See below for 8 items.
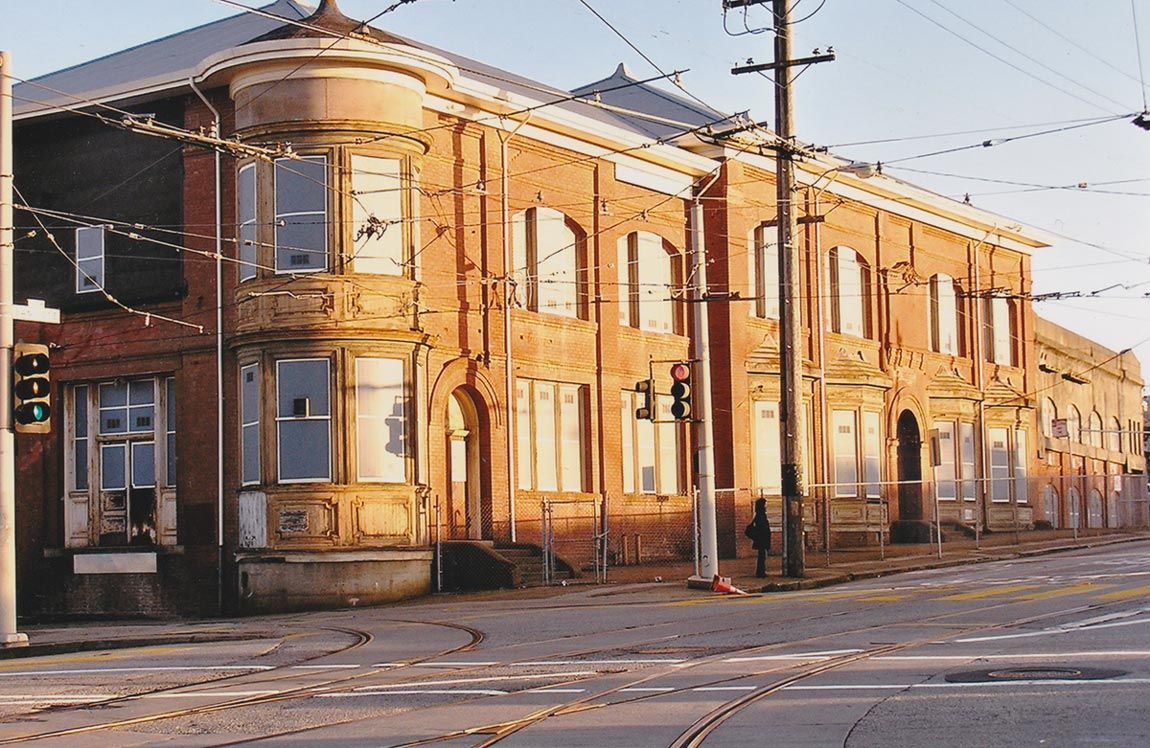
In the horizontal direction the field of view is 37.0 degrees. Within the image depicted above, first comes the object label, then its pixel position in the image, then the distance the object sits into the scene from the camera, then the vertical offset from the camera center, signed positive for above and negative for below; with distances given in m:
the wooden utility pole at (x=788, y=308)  30.98 +2.92
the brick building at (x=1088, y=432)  54.81 +0.97
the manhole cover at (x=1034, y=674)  14.19 -1.79
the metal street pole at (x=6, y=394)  22.27 +1.24
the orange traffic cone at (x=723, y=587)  28.59 -1.96
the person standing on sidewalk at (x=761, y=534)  32.84 -1.27
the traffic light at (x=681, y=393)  28.91 +1.30
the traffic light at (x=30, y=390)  22.64 +1.28
